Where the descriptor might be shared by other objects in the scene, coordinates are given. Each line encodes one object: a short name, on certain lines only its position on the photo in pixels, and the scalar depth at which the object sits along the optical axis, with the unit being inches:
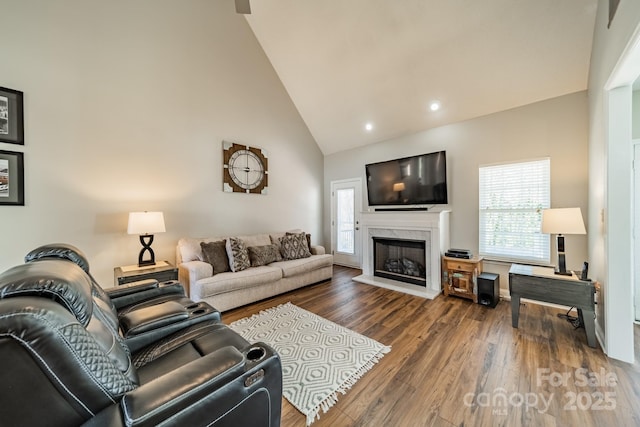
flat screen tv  152.3
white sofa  116.5
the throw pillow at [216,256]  129.3
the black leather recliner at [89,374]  24.9
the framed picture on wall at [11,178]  94.3
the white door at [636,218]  99.8
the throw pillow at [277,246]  157.8
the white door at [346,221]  205.2
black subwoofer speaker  120.3
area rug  66.5
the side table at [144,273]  107.0
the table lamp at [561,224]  94.0
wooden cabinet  129.0
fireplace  144.3
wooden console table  86.5
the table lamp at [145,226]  113.2
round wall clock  158.6
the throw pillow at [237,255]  132.9
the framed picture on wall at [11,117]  94.3
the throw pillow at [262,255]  144.5
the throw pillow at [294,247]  161.6
